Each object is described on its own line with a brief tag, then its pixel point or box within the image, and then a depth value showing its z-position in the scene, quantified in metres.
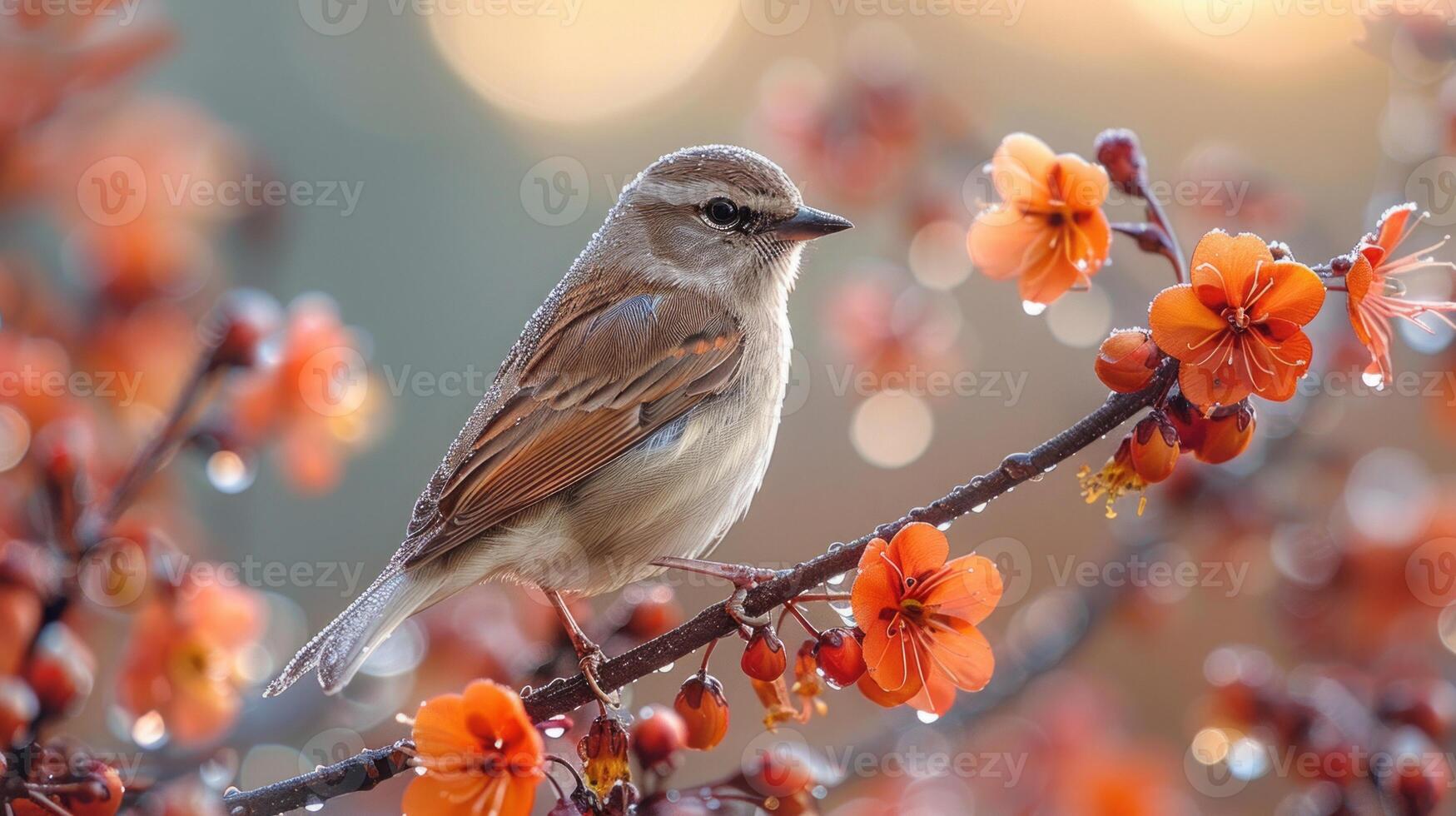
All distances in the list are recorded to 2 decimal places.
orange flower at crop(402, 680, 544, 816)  3.87
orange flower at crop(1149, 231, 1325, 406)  3.76
